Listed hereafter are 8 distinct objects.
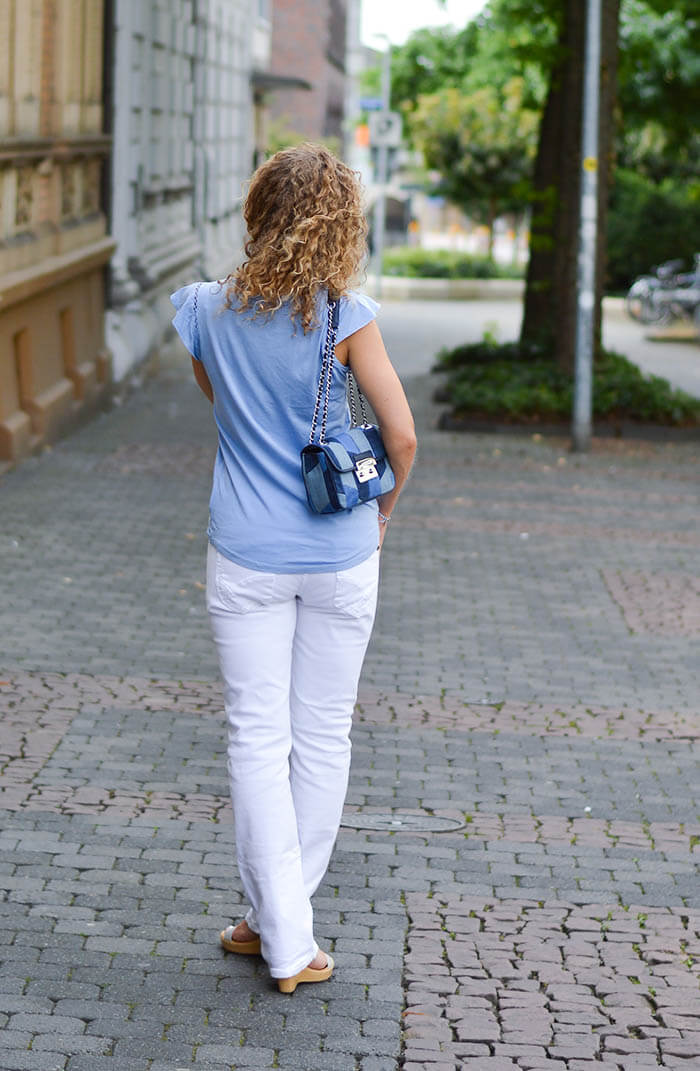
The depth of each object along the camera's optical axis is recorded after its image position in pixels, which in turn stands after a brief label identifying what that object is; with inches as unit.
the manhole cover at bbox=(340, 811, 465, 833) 215.2
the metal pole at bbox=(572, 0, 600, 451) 567.8
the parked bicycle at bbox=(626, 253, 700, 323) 1248.8
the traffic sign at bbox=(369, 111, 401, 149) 1469.0
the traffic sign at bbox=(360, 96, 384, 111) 1745.9
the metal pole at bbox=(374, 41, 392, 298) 1477.6
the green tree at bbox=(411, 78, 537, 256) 1675.7
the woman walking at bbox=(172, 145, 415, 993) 151.4
